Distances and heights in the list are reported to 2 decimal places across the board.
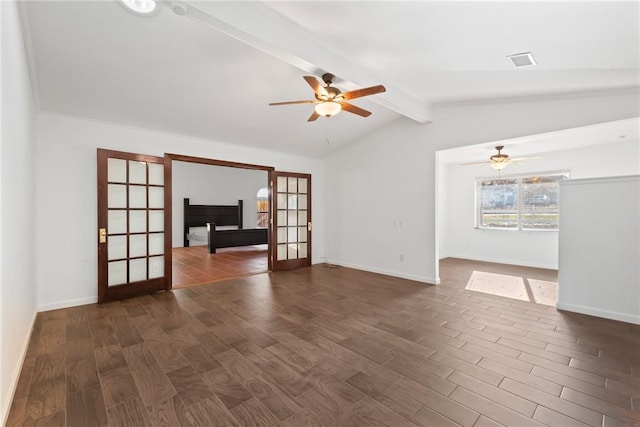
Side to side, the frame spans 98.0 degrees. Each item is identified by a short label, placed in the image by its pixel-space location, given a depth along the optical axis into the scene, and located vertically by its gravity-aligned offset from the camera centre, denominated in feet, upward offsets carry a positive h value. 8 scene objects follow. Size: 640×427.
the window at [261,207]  37.30 +0.26
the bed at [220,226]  27.14 -2.00
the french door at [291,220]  19.57 -0.83
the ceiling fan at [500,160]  16.98 +3.10
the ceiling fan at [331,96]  9.27 +3.94
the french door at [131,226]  12.62 -0.88
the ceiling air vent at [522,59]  8.96 +5.02
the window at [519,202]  20.22 +0.62
